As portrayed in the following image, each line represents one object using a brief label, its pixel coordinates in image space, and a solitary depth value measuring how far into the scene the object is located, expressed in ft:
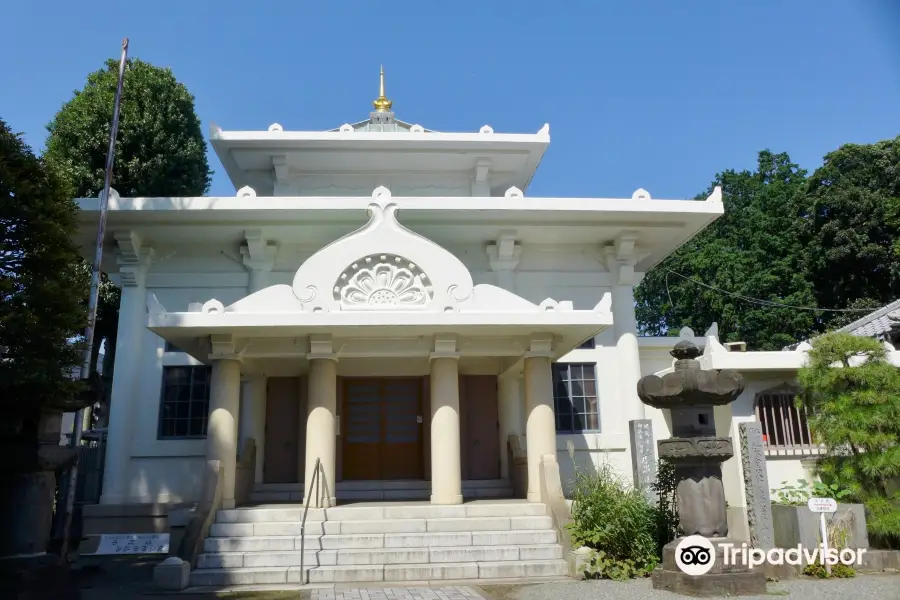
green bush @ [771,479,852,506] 33.40
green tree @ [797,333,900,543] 31.96
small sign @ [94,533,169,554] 35.47
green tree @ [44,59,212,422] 60.18
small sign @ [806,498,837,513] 29.14
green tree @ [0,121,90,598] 26.12
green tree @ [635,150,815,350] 94.22
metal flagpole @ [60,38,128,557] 33.30
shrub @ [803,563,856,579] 28.81
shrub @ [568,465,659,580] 28.71
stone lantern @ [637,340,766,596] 25.85
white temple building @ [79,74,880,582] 34.14
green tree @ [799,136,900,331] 85.81
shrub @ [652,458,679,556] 29.48
